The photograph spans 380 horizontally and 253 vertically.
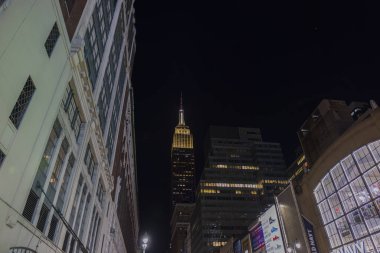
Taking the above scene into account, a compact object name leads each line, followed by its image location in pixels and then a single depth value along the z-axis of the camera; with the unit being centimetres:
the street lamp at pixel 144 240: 2151
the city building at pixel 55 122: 1606
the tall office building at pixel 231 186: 13912
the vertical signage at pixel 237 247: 5854
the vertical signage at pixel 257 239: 4725
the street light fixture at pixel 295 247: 3782
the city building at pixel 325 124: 5203
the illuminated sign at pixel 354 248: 2968
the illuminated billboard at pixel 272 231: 4166
